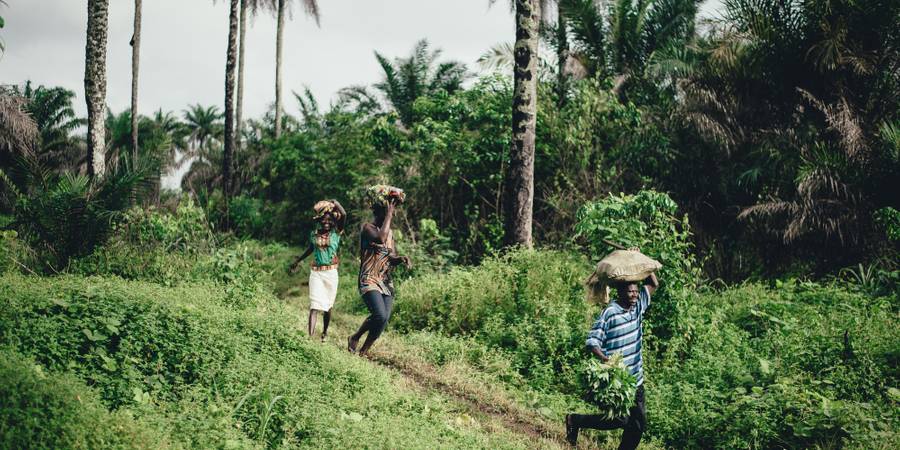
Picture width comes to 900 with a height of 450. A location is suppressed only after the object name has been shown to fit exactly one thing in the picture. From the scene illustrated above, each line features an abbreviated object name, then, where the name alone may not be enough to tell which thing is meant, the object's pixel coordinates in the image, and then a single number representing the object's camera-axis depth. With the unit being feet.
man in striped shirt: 17.92
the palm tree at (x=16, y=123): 57.36
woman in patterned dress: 24.71
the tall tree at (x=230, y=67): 69.00
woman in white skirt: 27.30
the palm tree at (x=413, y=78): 89.81
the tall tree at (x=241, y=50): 92.91
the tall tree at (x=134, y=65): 77.41
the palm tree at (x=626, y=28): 67.72
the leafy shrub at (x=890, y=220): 30.22
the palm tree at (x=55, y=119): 107.65
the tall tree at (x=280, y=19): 95.50
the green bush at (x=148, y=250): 31.86
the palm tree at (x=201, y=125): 152.97
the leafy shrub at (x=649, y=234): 25.50
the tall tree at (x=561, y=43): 68.71
